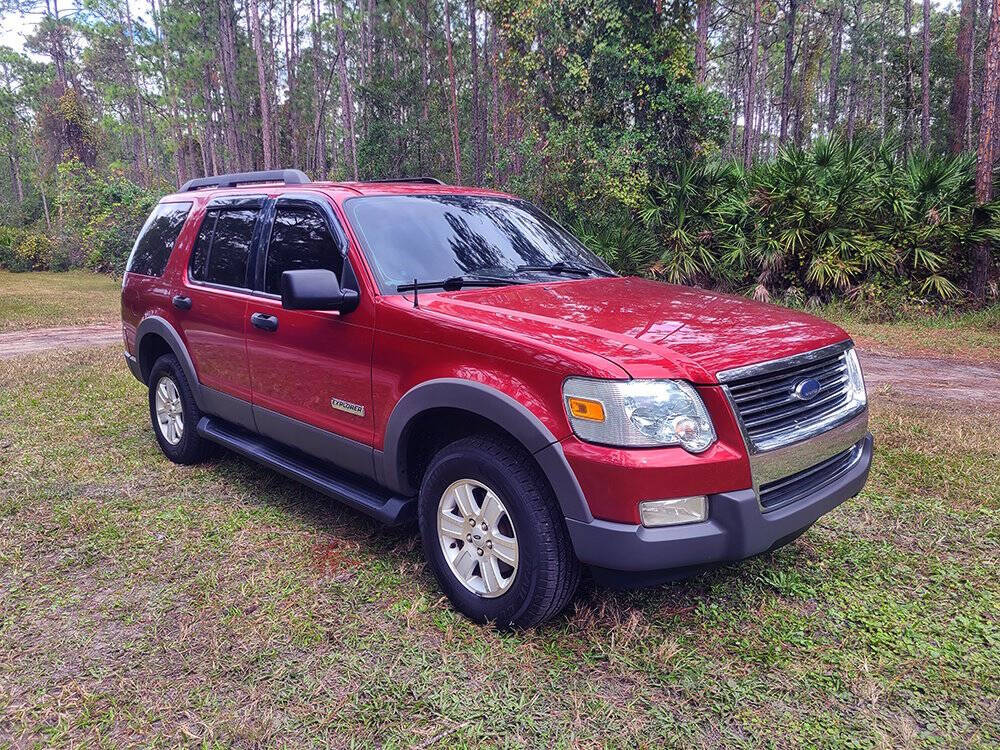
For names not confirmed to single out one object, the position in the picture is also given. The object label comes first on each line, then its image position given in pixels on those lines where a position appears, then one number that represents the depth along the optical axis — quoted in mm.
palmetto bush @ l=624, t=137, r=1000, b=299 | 11523
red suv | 2574
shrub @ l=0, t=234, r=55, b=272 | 28008
